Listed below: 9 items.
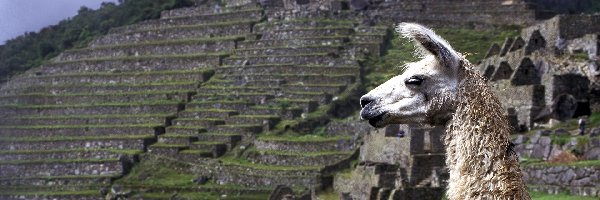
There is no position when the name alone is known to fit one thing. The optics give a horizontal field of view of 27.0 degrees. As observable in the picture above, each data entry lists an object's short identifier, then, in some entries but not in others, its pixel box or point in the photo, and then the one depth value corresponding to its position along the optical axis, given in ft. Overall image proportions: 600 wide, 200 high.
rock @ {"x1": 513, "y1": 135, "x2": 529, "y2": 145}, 77.92
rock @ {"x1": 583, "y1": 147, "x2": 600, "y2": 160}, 67.51
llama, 17.34
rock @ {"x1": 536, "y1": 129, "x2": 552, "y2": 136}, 77.52
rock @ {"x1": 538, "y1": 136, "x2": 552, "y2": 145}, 74.90
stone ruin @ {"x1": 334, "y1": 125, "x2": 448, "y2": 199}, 71.46
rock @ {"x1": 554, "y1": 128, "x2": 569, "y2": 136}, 77.56
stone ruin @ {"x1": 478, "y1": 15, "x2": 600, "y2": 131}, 89.76
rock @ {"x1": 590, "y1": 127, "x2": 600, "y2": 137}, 73.77
